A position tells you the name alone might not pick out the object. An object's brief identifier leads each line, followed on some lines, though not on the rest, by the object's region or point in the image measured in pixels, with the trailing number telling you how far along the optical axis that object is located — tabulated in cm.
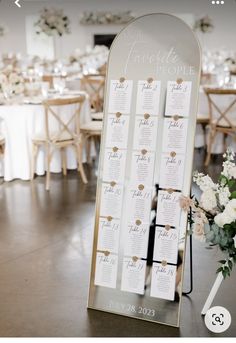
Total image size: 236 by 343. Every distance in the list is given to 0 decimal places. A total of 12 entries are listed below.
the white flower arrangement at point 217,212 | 208
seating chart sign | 215
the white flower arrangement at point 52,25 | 767
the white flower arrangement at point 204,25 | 1096
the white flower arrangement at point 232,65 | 784
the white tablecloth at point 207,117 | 565
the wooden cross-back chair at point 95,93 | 665
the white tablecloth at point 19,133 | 495
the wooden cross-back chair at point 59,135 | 465
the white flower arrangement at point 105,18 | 1288
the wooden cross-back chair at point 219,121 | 530
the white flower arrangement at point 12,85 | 527
